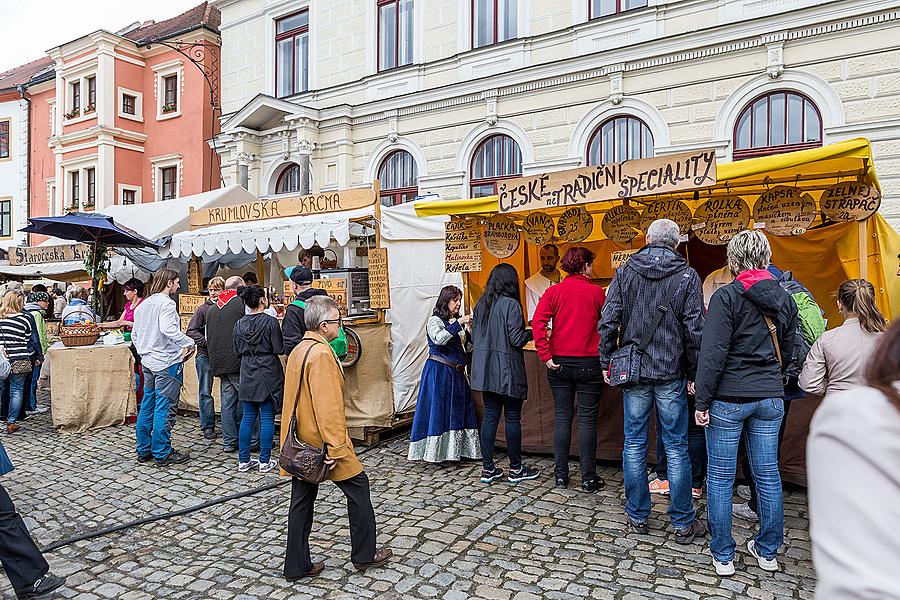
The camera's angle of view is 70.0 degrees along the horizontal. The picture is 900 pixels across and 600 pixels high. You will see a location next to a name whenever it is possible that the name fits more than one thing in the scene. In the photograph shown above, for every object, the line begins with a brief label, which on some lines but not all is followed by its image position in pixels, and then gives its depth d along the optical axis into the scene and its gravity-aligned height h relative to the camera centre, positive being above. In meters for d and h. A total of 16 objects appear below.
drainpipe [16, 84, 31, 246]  25.83 +5.21
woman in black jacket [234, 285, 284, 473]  6.06 -0.71
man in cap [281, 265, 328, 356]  6.19 -0.25
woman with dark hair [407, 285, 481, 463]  6.07 -1.02
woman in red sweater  5.15 -0.46
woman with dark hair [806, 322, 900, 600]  1.08 -0.33
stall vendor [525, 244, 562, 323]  7.53 +0.22
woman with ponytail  3.82 -0.29
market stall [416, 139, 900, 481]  5.13 +0.80
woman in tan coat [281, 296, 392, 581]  3.72 -0.79
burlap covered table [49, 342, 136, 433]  7.84 -1.11
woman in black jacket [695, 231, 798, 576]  3.67 -0.49
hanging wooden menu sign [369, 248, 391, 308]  7.48 +0.16
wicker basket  7.84 -0.49
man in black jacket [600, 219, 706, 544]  4.21 -0.34
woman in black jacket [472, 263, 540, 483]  5.45 -0.56
